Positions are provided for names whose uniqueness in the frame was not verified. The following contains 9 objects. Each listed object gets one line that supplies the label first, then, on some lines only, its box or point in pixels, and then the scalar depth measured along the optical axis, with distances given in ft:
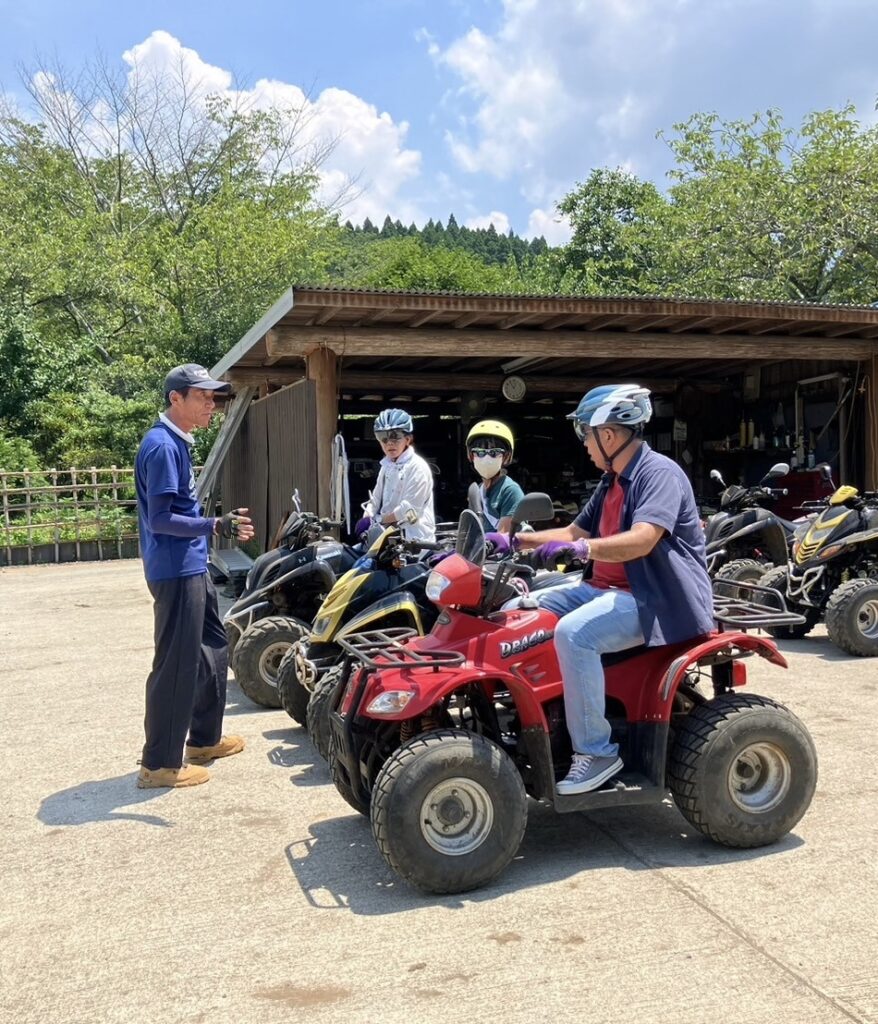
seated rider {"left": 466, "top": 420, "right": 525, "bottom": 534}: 17.81
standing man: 15.57
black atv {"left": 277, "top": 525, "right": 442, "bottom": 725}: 16.10
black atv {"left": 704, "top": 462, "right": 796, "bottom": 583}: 28.37
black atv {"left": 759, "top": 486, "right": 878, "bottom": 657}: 24.53
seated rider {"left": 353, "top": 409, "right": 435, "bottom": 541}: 19.35
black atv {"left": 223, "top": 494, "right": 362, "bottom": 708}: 20.76
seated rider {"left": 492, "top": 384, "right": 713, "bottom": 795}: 11.62
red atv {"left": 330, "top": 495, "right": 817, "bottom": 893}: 11.25
